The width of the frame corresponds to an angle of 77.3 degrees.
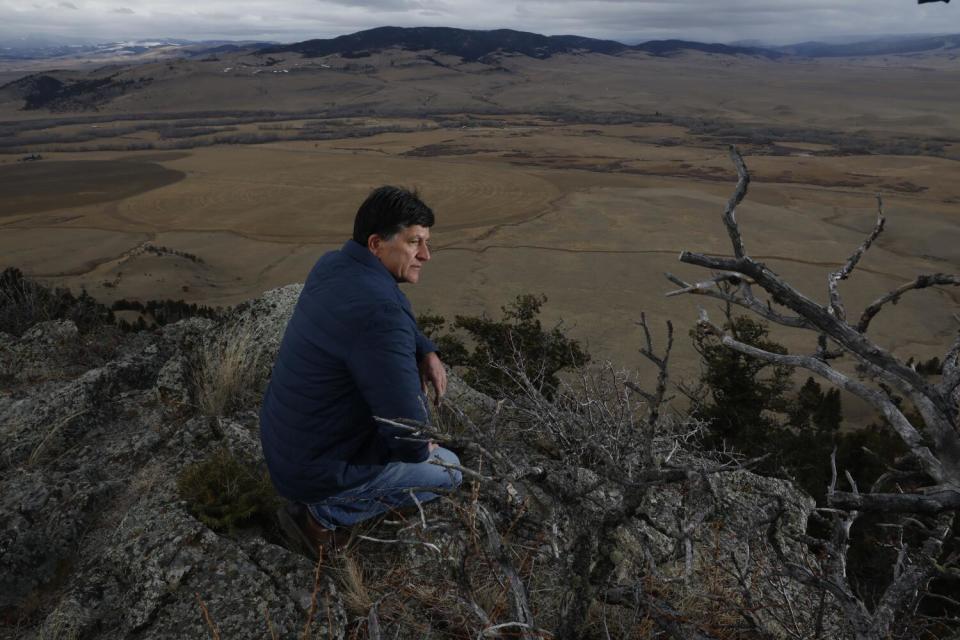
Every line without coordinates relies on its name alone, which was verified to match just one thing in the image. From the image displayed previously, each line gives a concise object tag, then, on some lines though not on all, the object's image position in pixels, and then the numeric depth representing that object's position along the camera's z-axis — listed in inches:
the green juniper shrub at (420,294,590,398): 357.4
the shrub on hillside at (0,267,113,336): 318.3
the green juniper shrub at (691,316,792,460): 350.6
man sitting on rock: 92.4
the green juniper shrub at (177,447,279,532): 110.7
